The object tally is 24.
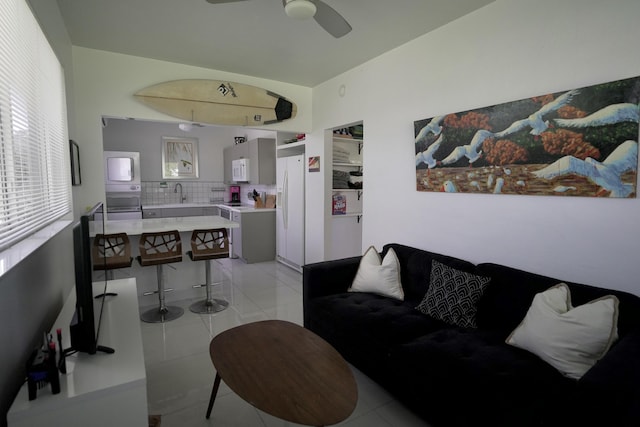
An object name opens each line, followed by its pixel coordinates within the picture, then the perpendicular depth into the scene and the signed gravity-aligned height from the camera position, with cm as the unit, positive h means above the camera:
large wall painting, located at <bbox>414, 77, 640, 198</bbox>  188 +27
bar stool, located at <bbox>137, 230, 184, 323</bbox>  336 -73
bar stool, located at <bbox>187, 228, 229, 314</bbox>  360 -74
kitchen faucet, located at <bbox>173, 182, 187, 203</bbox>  708 -13
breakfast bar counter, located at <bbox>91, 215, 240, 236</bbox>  340 -44
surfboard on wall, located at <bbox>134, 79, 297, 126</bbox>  372 +99
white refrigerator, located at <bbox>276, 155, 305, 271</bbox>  504 -41
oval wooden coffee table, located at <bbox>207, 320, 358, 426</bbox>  145 -94
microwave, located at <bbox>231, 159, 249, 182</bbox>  603 +29
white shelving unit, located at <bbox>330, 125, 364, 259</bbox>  472 -22
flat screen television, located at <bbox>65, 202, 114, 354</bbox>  134 -46
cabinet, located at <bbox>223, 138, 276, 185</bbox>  574 +43
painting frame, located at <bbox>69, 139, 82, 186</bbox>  295 +21
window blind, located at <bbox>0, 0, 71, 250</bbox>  135 +28
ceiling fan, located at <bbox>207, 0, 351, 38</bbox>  199 +108
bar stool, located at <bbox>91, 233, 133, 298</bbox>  311 -65
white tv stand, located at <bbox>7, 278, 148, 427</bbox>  112 -74
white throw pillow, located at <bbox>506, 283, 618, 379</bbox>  161 -73
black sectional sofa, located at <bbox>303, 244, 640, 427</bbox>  129 -92
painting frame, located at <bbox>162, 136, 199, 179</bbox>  690 +57
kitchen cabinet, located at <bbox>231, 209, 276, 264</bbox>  552 -84
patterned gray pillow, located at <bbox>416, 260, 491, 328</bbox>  225 -77
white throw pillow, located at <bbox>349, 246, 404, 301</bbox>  277 -77
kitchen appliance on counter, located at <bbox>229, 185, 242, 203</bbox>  725 -19
